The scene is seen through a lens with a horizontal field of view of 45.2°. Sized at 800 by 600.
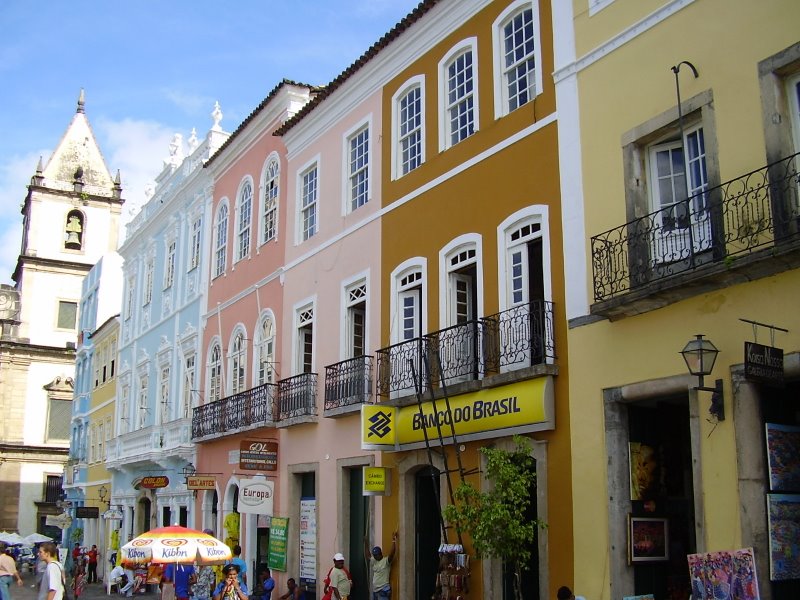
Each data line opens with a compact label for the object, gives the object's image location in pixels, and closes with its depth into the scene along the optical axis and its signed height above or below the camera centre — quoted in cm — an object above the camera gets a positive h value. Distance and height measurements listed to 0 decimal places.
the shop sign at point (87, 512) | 3262 -21
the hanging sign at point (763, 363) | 880 +123
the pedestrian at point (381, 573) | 1502 -108
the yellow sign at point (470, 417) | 1216 +117
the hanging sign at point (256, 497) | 1909 +14
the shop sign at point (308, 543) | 1795 -73
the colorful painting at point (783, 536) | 913 -35
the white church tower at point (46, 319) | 5406 +1088
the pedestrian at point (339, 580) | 1580 -124
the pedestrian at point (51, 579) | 1198 -89
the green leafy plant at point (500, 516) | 1113 -16
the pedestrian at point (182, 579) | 1830 -140
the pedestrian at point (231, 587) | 1407 -119
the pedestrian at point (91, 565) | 3322 -203
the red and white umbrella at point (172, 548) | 1459 -65
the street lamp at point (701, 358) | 949 +137
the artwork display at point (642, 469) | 1100 +35
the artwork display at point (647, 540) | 1081 -44
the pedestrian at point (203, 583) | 1766 -144
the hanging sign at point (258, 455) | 1922 +96
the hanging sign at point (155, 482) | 2505 +59
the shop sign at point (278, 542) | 1884 -75
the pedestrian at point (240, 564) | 1594 -96
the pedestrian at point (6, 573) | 1470 -102
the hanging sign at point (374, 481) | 1548 +35
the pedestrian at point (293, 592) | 1752 -159
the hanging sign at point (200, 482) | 2188 +50
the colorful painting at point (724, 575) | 898 -71
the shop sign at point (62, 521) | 3521 -53
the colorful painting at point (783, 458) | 933 +39
